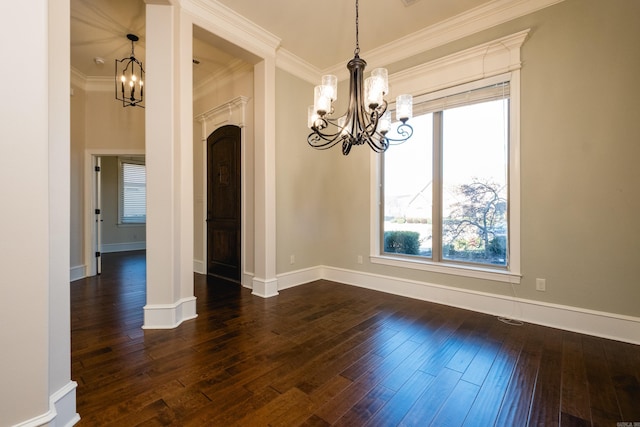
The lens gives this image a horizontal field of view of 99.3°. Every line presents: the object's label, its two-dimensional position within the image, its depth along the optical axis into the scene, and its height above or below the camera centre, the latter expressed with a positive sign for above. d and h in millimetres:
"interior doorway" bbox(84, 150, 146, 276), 7195 +42
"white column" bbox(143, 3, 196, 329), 2580 +453
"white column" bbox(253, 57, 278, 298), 3562 +451
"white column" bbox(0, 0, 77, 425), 1149 -60
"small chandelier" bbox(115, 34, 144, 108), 3645 +2240
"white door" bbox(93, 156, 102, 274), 4723 +71
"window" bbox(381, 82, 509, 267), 2998 +363
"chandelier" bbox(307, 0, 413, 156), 2148 +892
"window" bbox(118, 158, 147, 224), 7469 +618
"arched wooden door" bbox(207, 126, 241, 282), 4195 +162
